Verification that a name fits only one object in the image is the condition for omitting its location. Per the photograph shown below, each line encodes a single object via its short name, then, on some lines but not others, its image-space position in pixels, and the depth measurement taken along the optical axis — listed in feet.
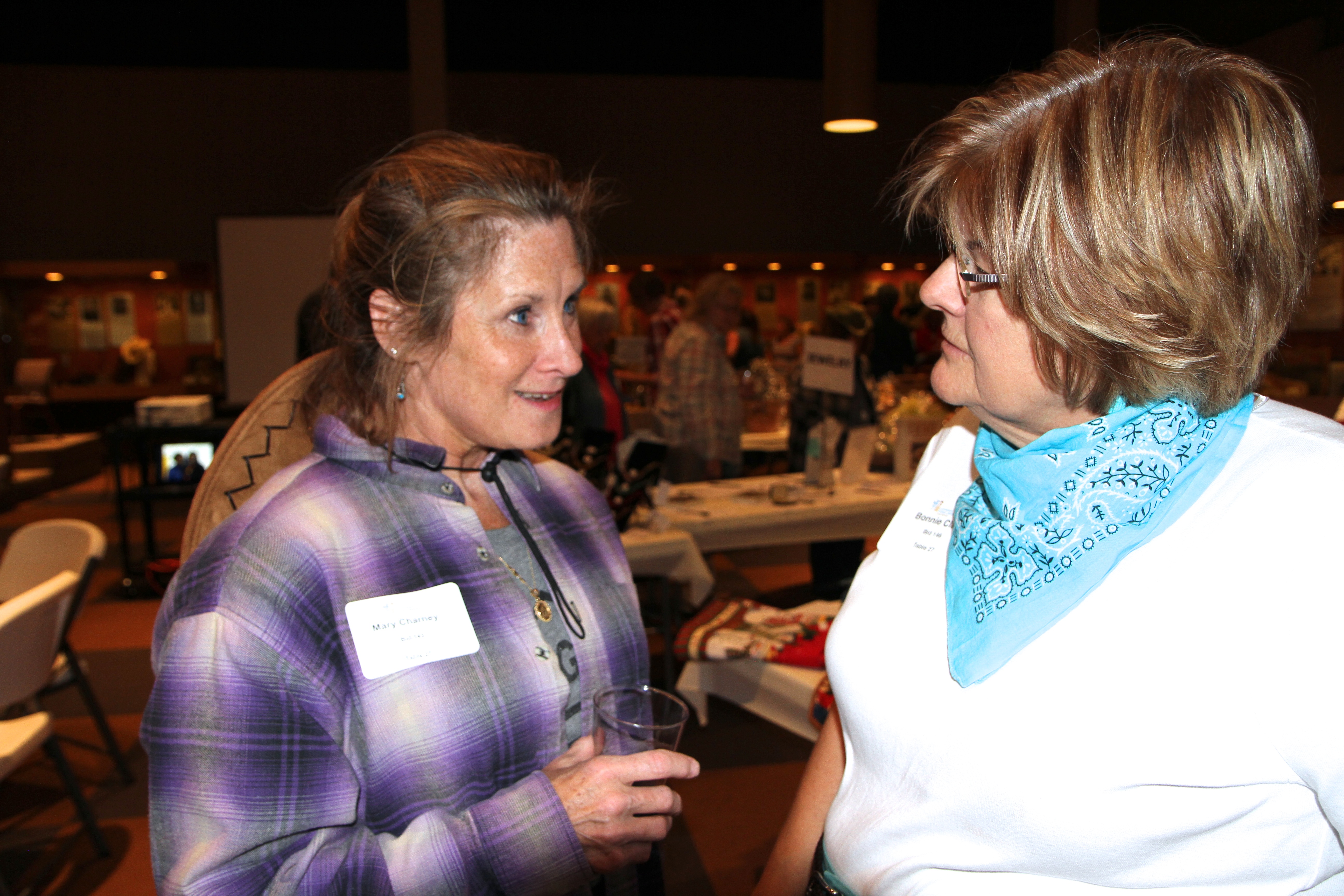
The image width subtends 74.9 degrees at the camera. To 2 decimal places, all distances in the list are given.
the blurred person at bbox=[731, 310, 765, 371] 26.61
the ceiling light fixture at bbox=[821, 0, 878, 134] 19.19
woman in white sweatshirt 2.67
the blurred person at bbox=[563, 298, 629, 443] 17.61
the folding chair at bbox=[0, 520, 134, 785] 10.95
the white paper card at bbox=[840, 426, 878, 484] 15.75
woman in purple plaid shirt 3.15
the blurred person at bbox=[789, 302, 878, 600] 15.93
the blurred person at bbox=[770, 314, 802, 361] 26.53
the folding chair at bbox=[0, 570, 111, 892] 8.41
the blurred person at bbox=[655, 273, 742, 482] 18.49
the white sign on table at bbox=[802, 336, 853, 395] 15.24
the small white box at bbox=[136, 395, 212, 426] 18.71
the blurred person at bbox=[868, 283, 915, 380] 25.36
